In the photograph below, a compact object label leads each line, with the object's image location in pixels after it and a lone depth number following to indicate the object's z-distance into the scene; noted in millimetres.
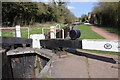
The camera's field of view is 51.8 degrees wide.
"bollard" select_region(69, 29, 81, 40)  3877
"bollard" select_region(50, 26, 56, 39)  6869
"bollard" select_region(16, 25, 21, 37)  8188
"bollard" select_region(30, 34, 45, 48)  5207
